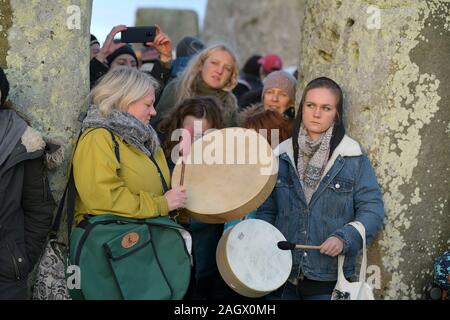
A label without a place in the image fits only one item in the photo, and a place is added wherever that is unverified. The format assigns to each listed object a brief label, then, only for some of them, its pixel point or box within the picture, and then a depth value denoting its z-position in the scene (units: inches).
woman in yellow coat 171.5
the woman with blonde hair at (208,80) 239.7
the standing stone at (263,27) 721.6
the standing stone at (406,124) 202.5
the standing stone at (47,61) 188.5
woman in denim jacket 188.7
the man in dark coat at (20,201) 170.7
